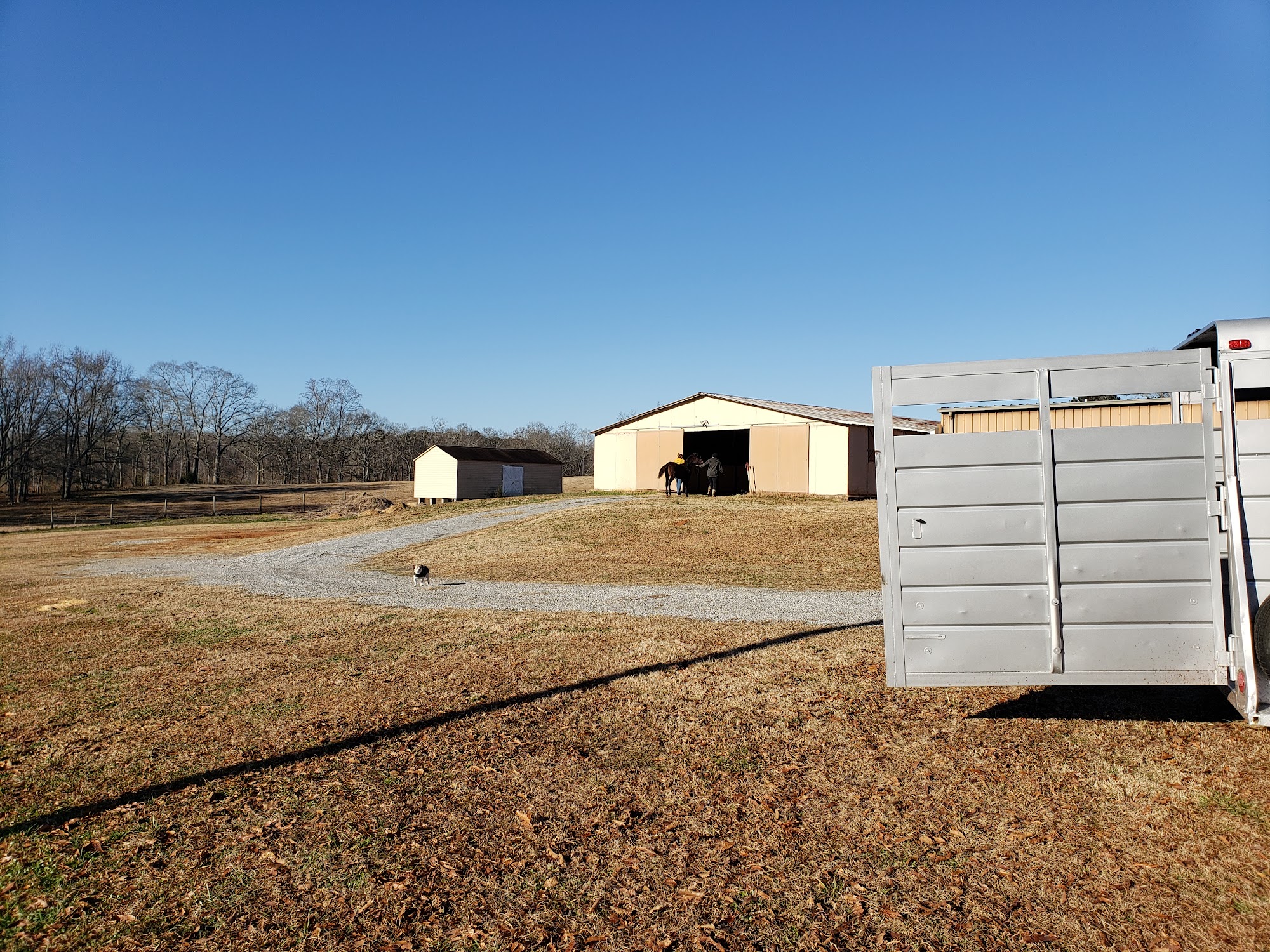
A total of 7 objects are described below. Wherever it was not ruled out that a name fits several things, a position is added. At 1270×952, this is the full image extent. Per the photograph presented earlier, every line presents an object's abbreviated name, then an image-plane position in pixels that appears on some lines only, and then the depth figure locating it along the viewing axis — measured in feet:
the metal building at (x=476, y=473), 121.49
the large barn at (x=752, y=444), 89.30
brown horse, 97.96
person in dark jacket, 93.50
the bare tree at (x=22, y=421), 178.09
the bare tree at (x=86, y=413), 199.52
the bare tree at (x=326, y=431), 261.24
